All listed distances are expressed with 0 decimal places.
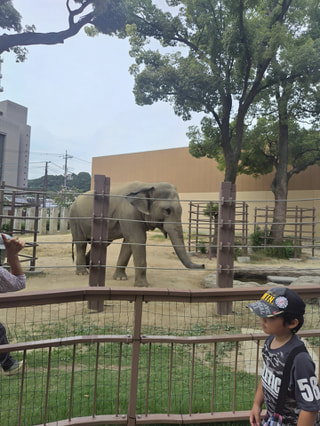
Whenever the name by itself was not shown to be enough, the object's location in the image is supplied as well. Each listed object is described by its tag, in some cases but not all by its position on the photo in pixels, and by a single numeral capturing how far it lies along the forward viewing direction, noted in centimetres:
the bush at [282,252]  1300
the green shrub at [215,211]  1488
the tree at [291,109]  1392
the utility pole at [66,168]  4194
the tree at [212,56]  1383
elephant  584
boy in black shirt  116
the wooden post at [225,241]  463
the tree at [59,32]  1577
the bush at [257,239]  1420
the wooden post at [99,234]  455
